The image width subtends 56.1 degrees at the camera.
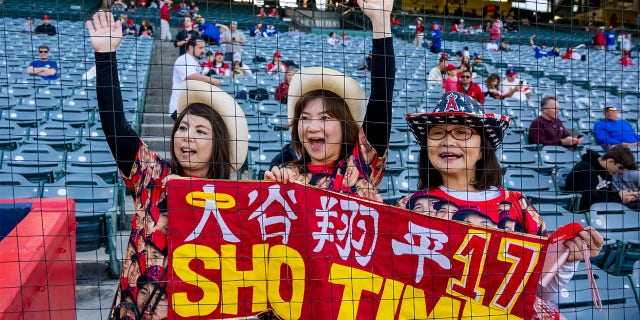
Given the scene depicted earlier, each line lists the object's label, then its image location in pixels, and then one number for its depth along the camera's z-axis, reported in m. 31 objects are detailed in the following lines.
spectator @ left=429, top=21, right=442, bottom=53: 12.61
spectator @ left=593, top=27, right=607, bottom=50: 17.27
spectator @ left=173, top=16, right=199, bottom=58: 7.82
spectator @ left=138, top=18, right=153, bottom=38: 12.46
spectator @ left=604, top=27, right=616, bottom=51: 17.92
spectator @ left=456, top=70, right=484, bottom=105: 7.25
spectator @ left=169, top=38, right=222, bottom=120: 5.65
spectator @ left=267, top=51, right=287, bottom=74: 8.91
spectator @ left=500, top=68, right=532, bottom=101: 8.86
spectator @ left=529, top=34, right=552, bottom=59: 14.85
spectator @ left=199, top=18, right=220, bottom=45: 8.78
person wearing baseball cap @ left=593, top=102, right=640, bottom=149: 6.63
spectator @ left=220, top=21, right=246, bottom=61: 9.77
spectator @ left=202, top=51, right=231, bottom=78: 8.43
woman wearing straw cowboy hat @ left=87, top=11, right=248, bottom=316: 2.22
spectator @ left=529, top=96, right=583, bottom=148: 6.46
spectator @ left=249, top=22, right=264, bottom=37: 14.26
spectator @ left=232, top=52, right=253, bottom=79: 8.98
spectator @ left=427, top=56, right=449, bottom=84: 8.47
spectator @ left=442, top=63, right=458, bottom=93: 7.04
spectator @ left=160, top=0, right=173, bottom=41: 11.50
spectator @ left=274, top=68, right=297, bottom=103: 7.11
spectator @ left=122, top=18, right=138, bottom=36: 11.48
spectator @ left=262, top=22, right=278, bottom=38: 14.87
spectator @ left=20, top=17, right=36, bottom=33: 11.83
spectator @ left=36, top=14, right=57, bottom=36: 11.15
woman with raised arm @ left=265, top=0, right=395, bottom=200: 2.25
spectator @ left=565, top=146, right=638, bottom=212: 5.01
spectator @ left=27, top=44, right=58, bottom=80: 7.50
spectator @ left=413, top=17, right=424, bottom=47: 13.88
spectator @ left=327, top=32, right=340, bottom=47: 13.59
